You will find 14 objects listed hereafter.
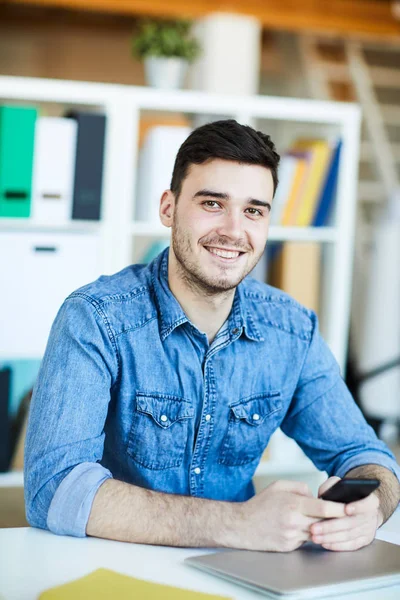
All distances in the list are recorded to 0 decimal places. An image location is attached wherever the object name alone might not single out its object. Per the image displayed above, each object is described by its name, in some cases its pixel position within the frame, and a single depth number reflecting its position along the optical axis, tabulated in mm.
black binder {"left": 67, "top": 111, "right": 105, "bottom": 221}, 2895
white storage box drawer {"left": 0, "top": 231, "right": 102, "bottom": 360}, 2871
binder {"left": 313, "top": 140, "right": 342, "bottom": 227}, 3209
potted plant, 3191
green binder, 2801
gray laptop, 984
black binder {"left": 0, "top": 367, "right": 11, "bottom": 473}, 2873
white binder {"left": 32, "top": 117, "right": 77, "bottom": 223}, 2861
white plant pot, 3189
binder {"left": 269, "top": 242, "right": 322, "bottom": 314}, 3211
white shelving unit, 2914
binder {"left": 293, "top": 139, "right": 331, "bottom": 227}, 3191
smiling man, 1346
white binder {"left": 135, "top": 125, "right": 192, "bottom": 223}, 3012
